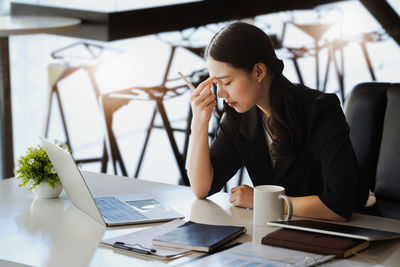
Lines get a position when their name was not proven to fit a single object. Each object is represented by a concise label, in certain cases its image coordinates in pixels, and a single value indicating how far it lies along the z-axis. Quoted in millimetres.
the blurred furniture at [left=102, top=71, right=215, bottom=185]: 4402
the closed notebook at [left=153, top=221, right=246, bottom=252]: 2258
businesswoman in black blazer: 2613
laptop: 2473
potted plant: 2691
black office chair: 3278
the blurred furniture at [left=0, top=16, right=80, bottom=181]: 4593
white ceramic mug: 2435
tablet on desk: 2286
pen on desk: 2245
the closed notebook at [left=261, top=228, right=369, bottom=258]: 2215
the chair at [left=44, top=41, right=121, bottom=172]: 5047
